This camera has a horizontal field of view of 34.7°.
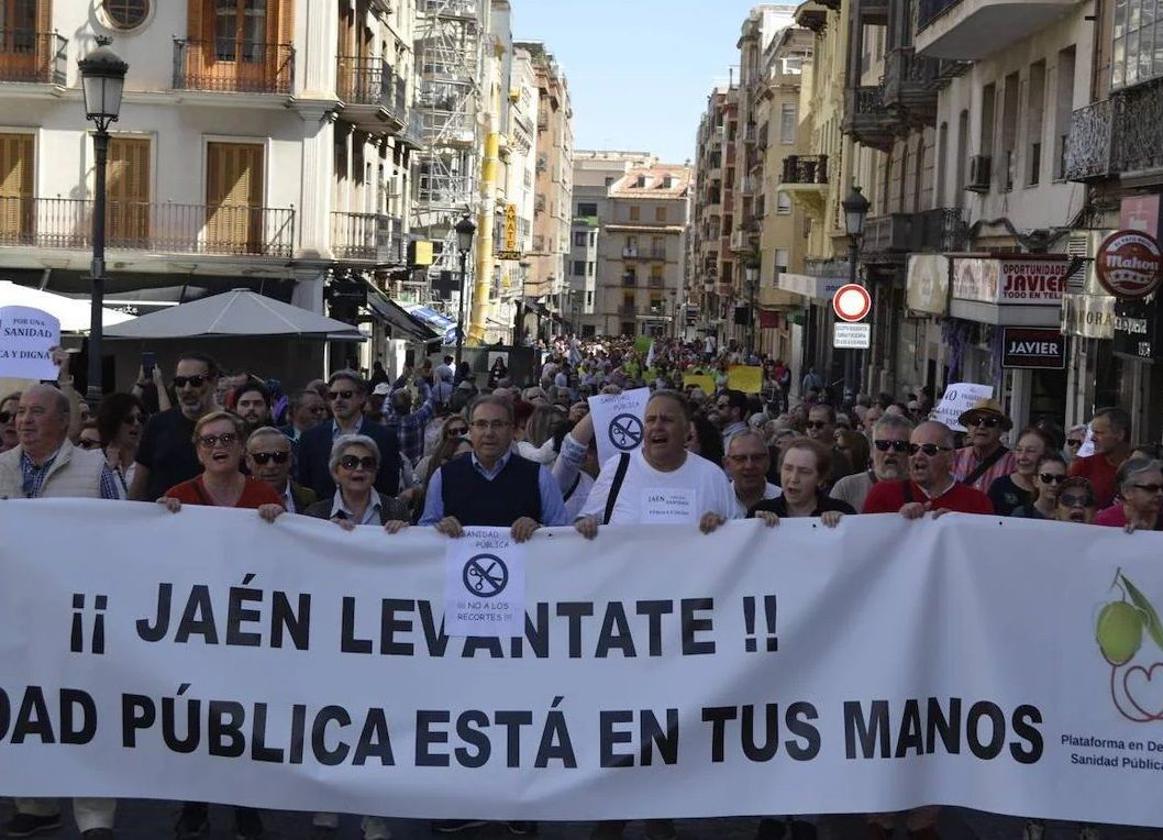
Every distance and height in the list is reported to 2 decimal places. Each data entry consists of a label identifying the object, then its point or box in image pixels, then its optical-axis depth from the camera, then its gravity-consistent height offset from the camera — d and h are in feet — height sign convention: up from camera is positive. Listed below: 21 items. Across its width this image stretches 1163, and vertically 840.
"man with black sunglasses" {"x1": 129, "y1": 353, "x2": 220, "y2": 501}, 29.66 -2.74
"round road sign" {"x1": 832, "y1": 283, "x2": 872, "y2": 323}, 72.69 +0.29
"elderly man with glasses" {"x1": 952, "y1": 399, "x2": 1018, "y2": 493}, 35.04 -2.62
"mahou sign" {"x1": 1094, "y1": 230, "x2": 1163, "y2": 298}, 55.06 +1.59
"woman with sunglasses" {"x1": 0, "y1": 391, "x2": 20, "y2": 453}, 34.09 -2.68
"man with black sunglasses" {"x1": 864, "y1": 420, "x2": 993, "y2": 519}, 26.35 -2.49
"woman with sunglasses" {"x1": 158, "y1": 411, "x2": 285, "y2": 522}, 24.88 -2.51
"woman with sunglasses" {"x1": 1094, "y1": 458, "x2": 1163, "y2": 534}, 26.53 -2.48
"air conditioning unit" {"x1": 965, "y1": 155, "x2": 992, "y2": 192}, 90.99 +6.97
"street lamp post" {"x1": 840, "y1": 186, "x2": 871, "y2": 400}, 78.95 +3.92
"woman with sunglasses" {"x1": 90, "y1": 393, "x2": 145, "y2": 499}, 33.03 -2.65
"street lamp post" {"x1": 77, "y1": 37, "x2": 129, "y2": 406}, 50.96 +4.59
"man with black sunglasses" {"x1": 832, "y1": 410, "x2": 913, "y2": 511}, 28.45 -2.09
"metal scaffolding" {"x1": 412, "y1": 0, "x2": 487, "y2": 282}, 198.59 +19.84
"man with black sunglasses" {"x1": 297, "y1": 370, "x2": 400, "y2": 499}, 33.81 -2.76
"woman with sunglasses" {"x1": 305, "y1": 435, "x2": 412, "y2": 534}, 26.13 -2.80
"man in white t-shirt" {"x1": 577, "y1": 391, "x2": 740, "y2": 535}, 25.35 -2.46
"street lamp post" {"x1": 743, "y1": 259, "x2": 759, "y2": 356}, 156.87 +2.11
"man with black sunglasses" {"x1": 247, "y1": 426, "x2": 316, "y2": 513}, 27.40 -2.51
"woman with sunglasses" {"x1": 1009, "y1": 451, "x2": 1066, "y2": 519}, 29.40 -2.69
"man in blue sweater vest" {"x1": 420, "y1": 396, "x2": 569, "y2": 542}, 25.50 -2.63
